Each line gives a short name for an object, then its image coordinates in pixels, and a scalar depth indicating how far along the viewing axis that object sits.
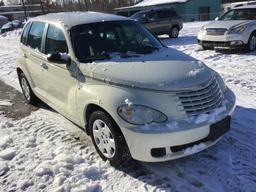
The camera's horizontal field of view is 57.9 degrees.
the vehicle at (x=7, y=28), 27.21
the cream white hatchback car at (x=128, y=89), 2.65
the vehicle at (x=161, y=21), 12.68
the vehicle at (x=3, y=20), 38.66
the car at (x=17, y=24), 28.83
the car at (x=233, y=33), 7.84
